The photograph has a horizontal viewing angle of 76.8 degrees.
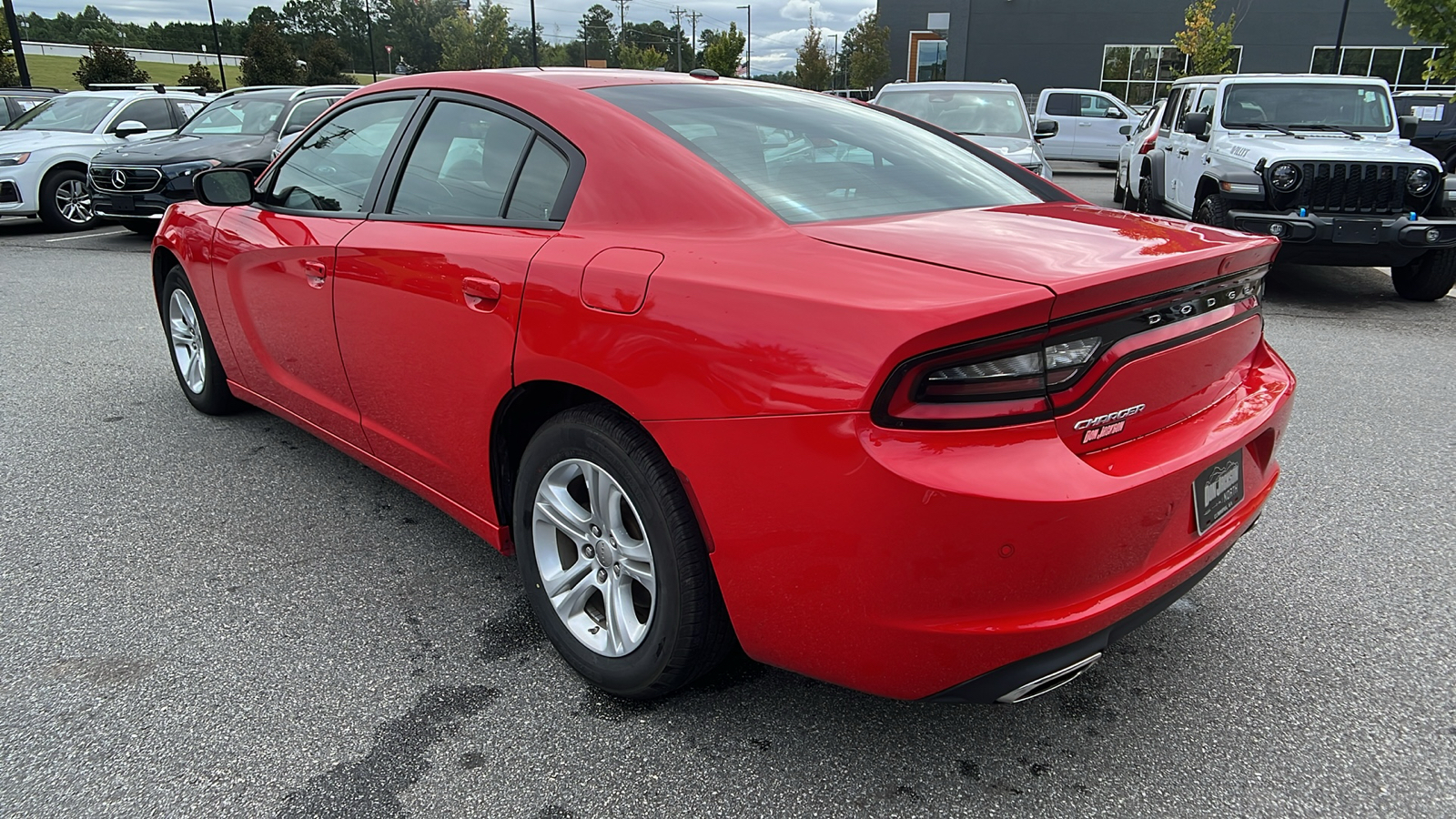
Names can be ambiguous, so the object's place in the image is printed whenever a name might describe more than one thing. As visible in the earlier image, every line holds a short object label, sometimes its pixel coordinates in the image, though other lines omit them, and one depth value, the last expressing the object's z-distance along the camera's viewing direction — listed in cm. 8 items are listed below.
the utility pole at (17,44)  1898
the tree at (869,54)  4681
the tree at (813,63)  5697
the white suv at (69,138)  1100
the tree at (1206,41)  2820
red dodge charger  167
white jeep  687
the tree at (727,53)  6259
